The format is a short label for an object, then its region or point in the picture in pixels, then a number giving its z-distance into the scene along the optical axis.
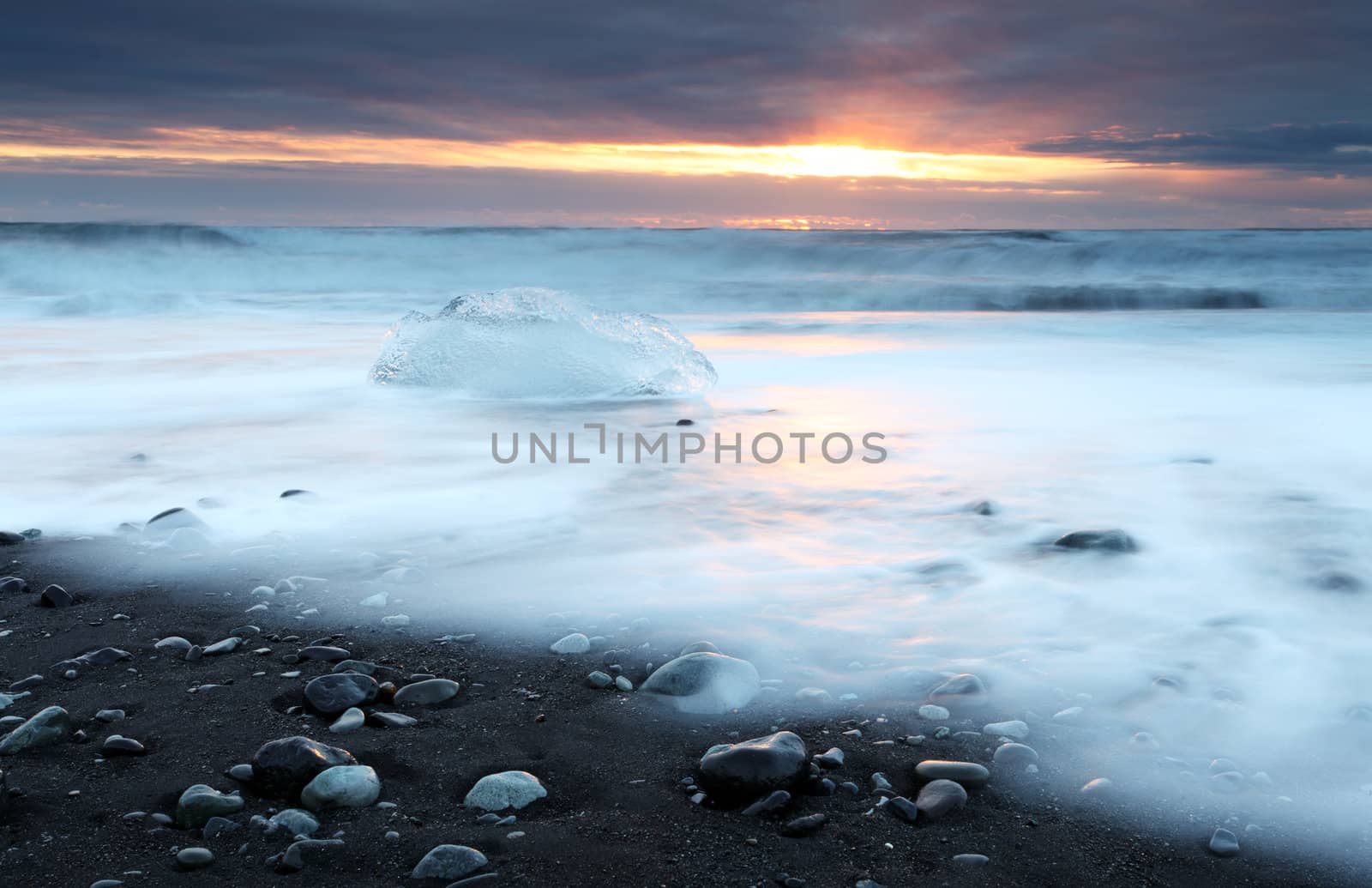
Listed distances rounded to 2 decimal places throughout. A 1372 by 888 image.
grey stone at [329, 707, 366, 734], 1.82
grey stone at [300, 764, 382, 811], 1.55
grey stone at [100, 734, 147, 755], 1.70
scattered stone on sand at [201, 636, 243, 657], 2.15
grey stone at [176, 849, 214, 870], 1.39
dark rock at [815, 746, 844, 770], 1.69
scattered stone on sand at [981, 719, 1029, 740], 1.80
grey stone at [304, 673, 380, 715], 1.89
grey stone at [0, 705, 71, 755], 1.71
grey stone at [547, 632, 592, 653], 2.20
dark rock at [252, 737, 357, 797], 1.59
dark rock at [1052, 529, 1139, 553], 2.86
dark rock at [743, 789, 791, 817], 1.54
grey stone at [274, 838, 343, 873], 1.40
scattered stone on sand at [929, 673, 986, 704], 1.94
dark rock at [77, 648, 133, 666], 2.08
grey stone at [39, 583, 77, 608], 2.42
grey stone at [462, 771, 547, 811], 1.58
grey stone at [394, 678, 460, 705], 1.95
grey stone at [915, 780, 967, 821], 1.56
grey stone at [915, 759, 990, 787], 1.63
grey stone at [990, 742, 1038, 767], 1.70
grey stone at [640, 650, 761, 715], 1.93
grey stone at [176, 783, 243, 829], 1.50
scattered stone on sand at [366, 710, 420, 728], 1.84
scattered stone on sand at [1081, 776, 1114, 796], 1.61
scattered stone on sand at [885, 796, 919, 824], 1.54
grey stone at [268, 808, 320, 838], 1.48
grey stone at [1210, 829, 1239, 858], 1.45
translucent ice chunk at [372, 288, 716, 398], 5.77
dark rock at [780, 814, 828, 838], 1.49
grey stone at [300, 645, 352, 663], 2.12
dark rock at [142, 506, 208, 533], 3.01
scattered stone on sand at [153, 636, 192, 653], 2.17
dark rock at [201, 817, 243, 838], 1.48
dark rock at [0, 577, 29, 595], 2.52
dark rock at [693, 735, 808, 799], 1.58
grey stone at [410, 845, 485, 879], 1.39
